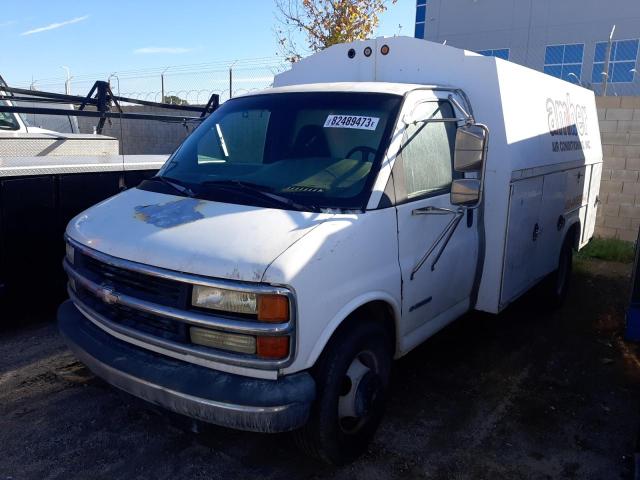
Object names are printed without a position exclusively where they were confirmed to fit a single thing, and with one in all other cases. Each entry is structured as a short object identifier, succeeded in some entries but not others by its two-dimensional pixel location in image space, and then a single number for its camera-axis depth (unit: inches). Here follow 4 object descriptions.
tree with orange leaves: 446.3
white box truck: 102.7
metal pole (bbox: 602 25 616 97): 370.9
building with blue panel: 868.6
